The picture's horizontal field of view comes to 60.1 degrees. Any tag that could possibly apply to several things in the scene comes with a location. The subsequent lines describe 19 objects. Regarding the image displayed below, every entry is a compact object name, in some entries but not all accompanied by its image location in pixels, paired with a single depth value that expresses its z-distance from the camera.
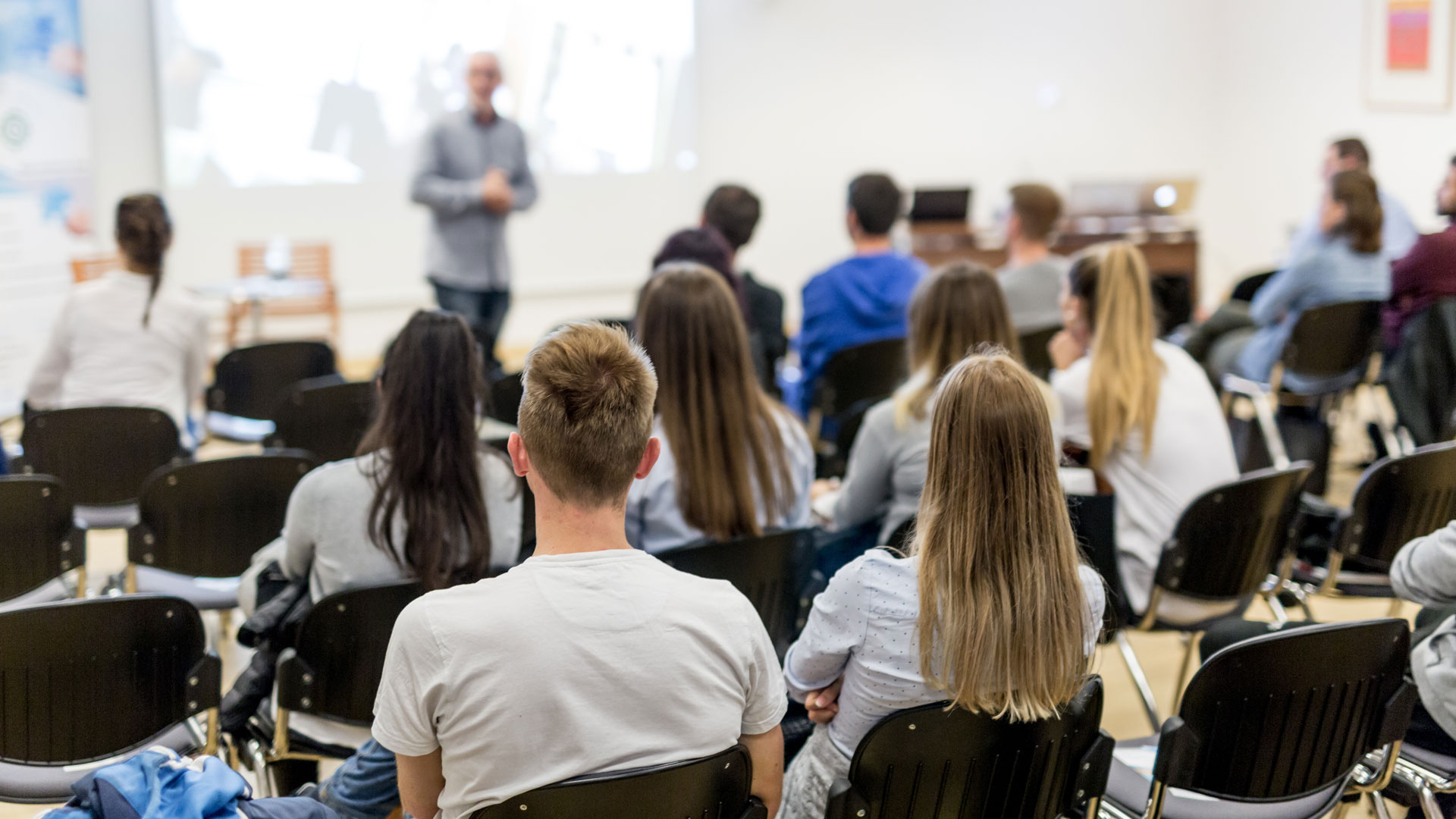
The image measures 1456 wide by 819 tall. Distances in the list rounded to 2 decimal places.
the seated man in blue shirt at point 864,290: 4.36
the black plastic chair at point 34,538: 2.60
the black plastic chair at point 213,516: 2.74
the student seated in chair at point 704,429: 2.46
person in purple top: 4.30
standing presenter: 5.50
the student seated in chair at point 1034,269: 4.62
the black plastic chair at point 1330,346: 4.57
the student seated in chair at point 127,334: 3.74
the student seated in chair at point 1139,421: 2.82
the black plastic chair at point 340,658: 2.06
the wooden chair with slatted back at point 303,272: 7.20
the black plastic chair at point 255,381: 4.27
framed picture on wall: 7.04
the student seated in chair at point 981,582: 1.61
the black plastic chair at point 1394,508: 2.71
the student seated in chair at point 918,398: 2.64
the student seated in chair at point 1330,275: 4.63
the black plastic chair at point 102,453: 3.30
